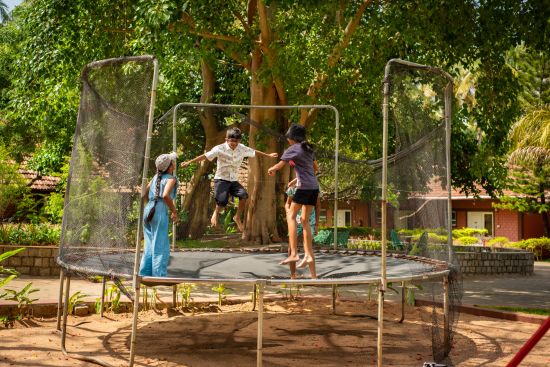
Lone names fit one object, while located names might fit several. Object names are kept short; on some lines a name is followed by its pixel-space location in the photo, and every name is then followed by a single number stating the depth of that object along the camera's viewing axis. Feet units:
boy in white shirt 25.75
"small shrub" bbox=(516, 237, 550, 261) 80.89
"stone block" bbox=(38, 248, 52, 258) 40.45
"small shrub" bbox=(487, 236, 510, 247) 78.84
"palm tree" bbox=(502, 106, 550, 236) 84.43
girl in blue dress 19.39
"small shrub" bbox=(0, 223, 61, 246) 42.24
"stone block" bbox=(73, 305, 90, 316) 27.35
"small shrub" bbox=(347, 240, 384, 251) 49.52
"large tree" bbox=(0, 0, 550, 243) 37.63
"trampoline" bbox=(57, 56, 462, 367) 18.78
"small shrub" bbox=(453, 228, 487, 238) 88.86
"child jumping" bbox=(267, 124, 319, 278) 21.27
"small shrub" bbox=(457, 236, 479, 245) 77.51
